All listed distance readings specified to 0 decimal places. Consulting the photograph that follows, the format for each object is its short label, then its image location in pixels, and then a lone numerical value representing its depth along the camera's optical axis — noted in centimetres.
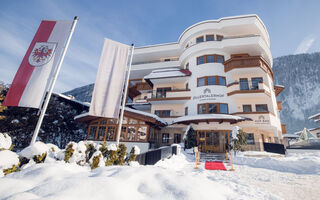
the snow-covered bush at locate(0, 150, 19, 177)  381
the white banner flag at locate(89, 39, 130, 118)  890
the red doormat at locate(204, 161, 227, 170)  1024
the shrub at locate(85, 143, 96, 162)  743
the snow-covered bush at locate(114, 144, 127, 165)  742
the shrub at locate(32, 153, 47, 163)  502
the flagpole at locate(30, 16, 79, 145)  696
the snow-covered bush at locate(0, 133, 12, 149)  413
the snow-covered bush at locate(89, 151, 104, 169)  605
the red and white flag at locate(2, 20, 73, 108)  687
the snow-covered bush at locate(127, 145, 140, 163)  762
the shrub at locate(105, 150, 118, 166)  704
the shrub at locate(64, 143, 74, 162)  598
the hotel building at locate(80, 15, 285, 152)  1845
